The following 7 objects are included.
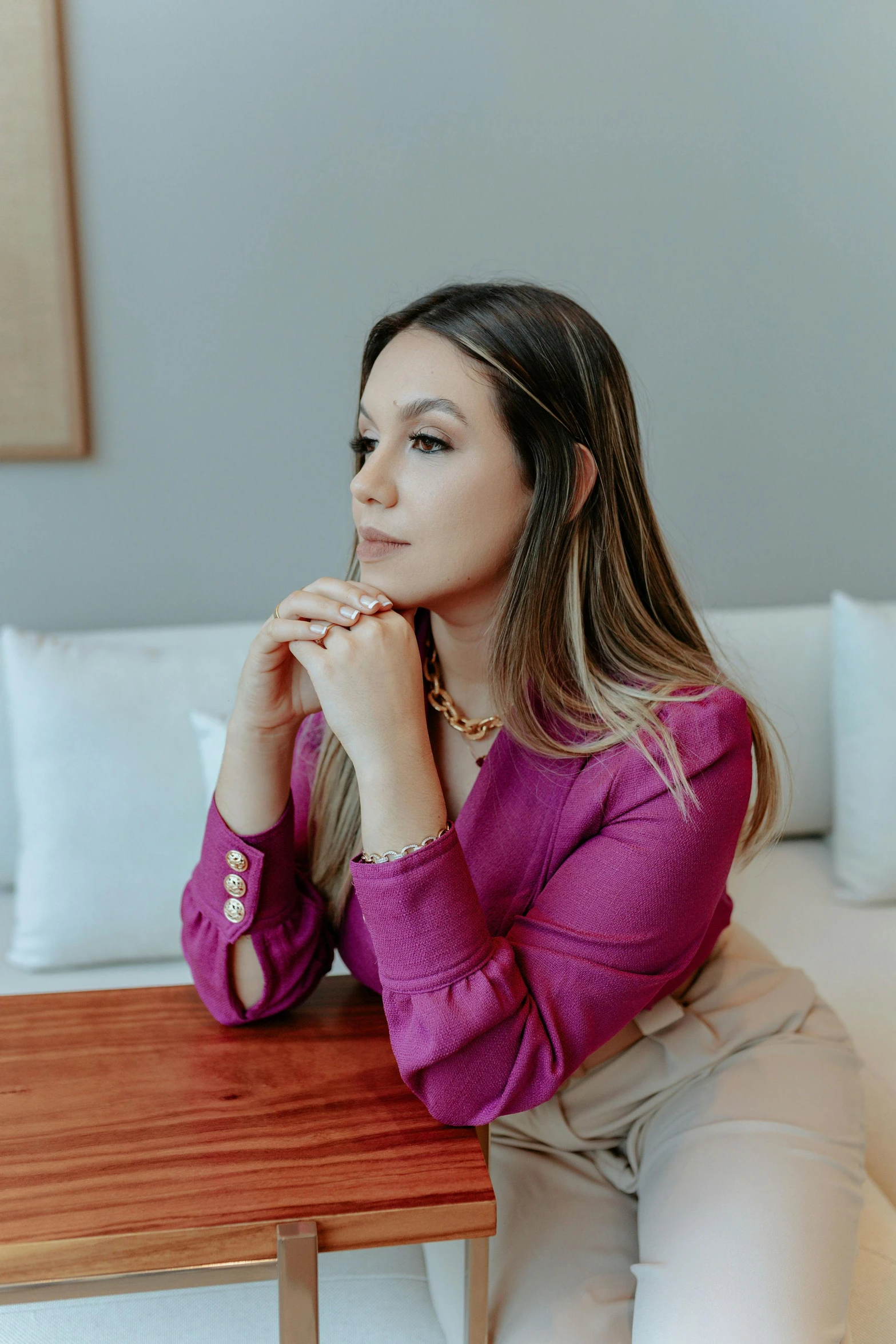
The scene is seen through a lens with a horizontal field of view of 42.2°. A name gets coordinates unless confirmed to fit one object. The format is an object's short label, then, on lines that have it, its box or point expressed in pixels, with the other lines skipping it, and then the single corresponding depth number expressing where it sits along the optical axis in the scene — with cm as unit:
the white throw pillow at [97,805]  180
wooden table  85
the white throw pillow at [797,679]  215
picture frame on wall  182
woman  102
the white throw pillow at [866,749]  207
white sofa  118
